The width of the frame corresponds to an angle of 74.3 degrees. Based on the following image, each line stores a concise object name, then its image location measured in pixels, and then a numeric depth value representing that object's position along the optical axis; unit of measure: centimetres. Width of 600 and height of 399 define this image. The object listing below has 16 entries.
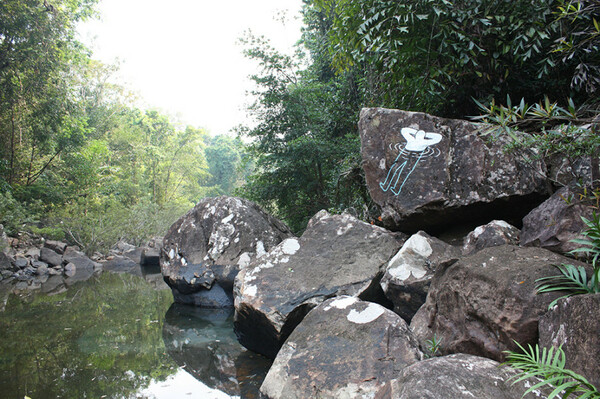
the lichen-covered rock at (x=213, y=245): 682
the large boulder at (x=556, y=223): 307
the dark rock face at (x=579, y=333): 182
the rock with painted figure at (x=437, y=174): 437
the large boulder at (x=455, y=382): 192
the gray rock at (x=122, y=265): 1381
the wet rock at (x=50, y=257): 1272
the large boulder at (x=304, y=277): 412
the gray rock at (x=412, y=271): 389
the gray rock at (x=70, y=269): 1234
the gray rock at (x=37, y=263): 1212
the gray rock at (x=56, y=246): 1373
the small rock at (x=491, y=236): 370
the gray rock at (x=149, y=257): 1536
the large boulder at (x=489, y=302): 245
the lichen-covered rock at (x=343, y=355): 268
